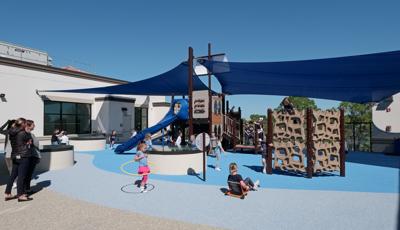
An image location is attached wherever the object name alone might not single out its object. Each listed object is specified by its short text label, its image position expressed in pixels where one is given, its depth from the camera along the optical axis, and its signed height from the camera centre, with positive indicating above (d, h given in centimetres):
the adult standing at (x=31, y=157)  584 -90
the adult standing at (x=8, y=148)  575 -67
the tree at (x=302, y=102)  5699 +444
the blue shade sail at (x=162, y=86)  1228 +211
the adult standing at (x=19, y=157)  552 -85
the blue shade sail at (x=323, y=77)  762 +174
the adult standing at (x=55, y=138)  1329 -100
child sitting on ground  570 -144
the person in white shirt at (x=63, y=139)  1335 -106
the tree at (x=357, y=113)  4528 +160
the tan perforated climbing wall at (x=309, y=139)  809 -62
